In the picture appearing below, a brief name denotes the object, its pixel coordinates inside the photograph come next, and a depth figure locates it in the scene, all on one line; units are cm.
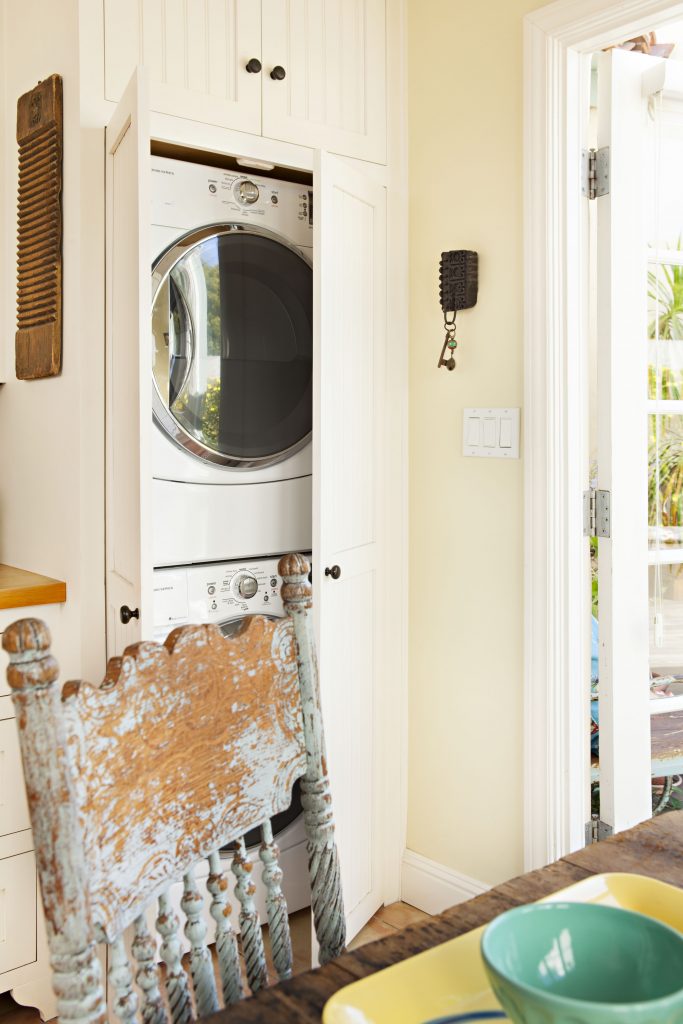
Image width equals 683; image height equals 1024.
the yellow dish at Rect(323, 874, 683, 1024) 73
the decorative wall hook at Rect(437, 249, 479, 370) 231
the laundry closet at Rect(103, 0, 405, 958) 201
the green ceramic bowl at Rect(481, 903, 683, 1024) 66
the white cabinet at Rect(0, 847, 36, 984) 201
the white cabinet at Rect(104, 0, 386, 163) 198
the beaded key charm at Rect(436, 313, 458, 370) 236
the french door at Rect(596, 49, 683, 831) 212
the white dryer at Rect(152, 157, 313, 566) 204
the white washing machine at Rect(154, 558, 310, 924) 210
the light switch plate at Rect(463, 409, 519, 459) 223
